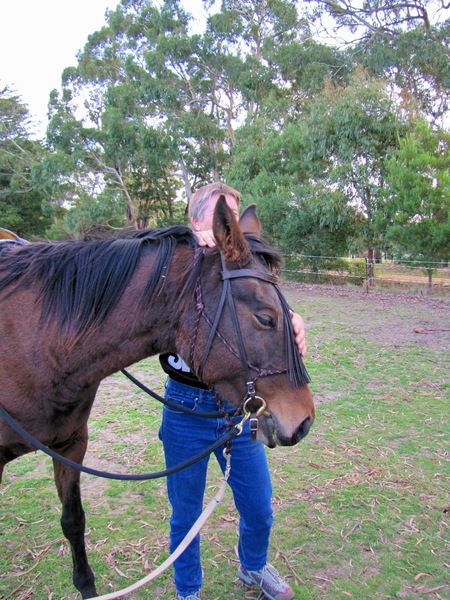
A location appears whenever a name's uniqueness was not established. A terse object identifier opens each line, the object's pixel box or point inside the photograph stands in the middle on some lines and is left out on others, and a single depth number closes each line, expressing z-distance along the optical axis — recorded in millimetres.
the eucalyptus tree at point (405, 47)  19922
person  2150
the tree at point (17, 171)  31531
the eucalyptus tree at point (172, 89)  24969
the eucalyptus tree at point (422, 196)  13398
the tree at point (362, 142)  15070
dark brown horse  1673
